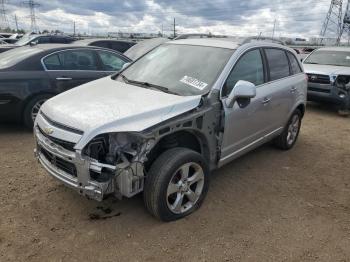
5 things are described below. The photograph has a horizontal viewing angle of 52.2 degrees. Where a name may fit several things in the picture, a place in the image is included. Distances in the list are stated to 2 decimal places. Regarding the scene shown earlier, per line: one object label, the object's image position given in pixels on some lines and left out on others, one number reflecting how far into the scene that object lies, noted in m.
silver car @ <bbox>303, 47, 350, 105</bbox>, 9.10
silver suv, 3.13
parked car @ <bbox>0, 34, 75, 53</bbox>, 14.21
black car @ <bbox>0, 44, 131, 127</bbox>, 5.84
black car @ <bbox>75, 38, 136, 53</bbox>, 11.69
